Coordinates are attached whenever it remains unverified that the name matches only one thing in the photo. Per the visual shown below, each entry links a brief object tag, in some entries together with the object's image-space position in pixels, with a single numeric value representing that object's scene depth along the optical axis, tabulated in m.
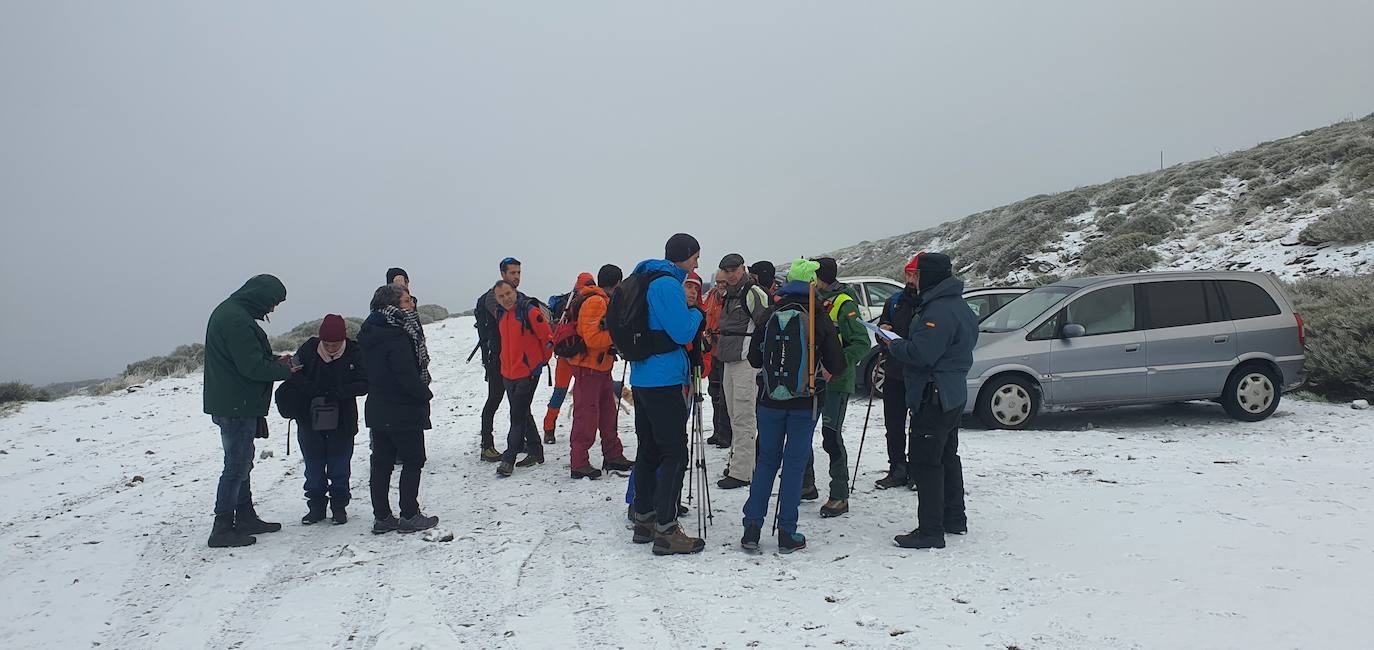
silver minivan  8.46
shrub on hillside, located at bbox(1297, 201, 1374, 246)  14.44
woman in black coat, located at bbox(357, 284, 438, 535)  5.45
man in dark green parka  5.34
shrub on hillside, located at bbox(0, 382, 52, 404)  13.44
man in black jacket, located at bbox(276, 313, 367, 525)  5.73
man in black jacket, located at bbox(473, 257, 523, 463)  7.58
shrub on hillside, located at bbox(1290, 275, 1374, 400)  8.85
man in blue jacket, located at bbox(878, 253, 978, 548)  4.88
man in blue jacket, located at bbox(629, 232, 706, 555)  4.89
